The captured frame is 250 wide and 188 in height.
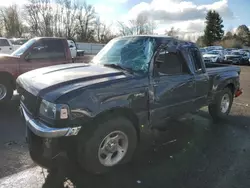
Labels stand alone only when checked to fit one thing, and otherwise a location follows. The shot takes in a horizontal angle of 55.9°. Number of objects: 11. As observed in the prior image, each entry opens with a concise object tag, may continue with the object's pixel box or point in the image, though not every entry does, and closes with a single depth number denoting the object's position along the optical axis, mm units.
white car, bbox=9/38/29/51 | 21981
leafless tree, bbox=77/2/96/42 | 59219
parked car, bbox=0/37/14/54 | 15133
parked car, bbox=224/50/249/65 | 27844
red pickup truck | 6770
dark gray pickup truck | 2953
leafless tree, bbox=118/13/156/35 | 62531
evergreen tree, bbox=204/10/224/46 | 69188
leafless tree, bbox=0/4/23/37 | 51688
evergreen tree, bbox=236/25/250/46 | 71125
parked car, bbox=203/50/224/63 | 26581
